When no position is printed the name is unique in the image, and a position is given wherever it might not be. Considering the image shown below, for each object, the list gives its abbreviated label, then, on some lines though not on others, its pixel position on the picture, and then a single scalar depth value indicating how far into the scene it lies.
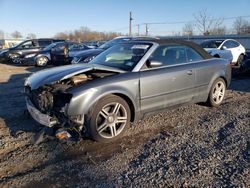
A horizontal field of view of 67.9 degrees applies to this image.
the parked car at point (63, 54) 9.78
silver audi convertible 2.69
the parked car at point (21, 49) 11.67
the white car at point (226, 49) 8.47
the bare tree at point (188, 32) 38.87
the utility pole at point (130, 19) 31.92
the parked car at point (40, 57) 10.74
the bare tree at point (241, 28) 33.55
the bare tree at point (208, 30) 36.85
